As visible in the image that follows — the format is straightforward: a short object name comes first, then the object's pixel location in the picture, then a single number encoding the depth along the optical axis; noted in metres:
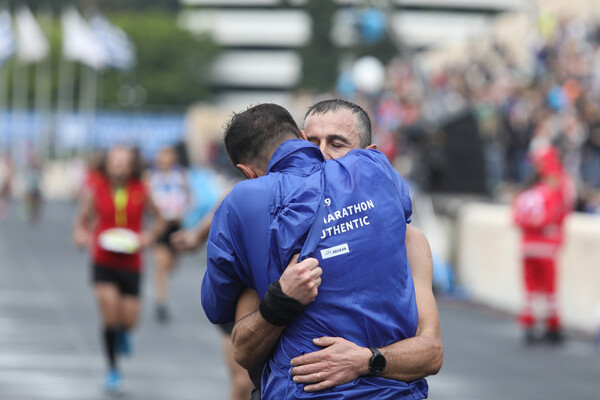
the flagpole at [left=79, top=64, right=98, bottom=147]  96.91
